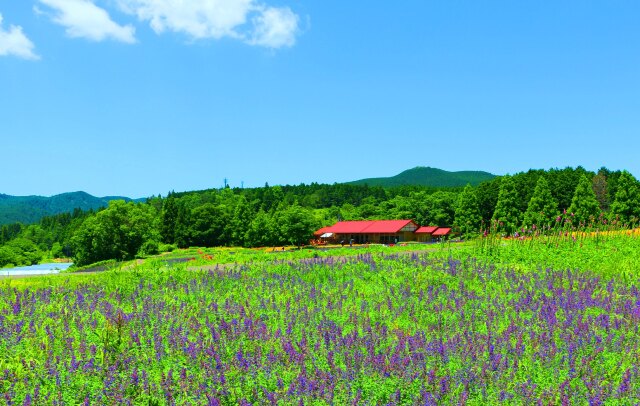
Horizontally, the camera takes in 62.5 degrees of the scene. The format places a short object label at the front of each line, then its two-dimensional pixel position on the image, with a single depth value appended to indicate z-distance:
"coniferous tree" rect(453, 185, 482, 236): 77.06
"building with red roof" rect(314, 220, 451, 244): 91.00
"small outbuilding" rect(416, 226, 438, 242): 94.19
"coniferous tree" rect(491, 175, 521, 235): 68.75
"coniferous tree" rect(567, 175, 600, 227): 64.56
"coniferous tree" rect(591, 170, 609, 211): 84.07
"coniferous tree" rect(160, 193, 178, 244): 116.06
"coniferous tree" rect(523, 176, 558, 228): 65.75
